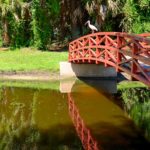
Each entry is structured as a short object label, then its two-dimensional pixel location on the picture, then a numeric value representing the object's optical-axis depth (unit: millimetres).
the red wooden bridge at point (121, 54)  13388
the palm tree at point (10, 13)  29344
